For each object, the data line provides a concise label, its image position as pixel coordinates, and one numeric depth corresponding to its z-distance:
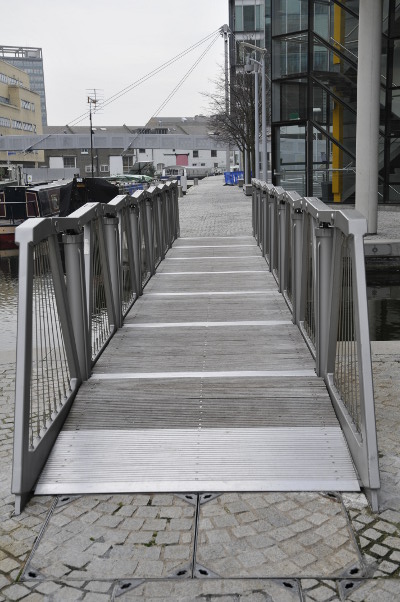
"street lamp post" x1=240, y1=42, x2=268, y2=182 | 29.94
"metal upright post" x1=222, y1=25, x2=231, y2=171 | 45.68
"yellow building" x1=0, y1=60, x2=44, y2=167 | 92.56
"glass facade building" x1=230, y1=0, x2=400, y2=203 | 21.42
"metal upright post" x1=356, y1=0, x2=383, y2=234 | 14.15
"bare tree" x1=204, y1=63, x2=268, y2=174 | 42.56
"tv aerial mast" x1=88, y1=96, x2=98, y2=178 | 62.61
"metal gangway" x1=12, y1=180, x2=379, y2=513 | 3.71
